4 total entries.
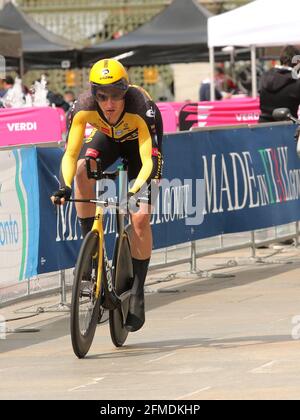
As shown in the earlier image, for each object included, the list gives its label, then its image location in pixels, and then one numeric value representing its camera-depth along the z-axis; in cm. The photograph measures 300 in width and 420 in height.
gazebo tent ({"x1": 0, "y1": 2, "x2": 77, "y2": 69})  2953
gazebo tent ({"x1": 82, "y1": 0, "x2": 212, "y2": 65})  2908
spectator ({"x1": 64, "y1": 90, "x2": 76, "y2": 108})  3162
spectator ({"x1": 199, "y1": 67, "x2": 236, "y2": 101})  3042
